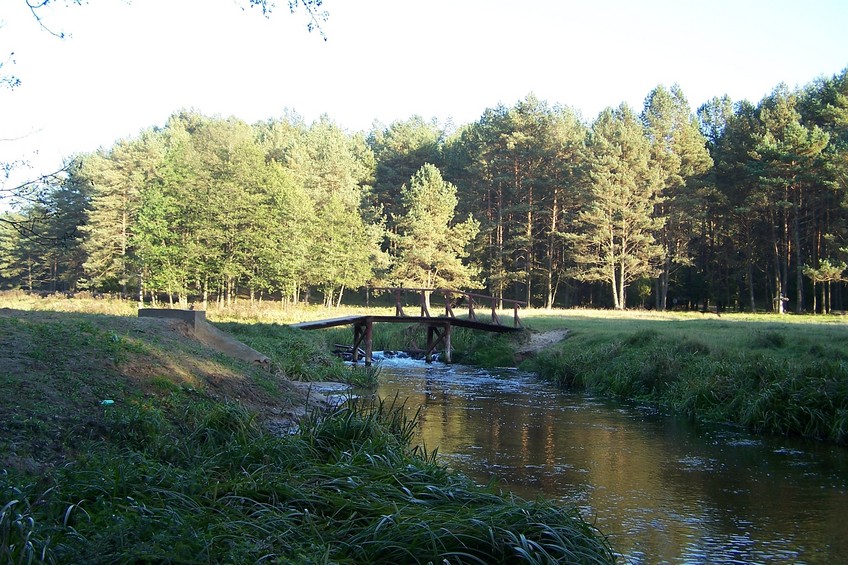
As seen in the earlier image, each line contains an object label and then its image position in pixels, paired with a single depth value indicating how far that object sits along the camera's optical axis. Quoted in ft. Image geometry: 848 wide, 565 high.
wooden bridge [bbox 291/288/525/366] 97.35
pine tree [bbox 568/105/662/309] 168.76
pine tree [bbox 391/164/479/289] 185.47
